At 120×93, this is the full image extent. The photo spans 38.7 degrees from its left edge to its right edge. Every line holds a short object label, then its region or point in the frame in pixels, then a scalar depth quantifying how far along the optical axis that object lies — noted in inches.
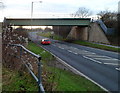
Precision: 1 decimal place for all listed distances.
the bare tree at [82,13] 3224.9
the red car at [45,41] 1651.5
